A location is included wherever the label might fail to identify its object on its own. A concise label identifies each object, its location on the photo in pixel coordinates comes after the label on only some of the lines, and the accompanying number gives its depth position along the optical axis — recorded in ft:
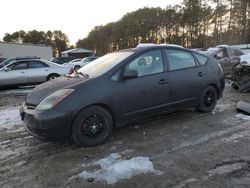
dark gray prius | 9.95
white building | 108.47
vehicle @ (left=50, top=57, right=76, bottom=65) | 62.58
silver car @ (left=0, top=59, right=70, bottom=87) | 27.94
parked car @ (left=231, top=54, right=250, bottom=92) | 18.93
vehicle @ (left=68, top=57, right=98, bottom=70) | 51.45
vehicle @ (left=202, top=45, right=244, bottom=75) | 27.70
